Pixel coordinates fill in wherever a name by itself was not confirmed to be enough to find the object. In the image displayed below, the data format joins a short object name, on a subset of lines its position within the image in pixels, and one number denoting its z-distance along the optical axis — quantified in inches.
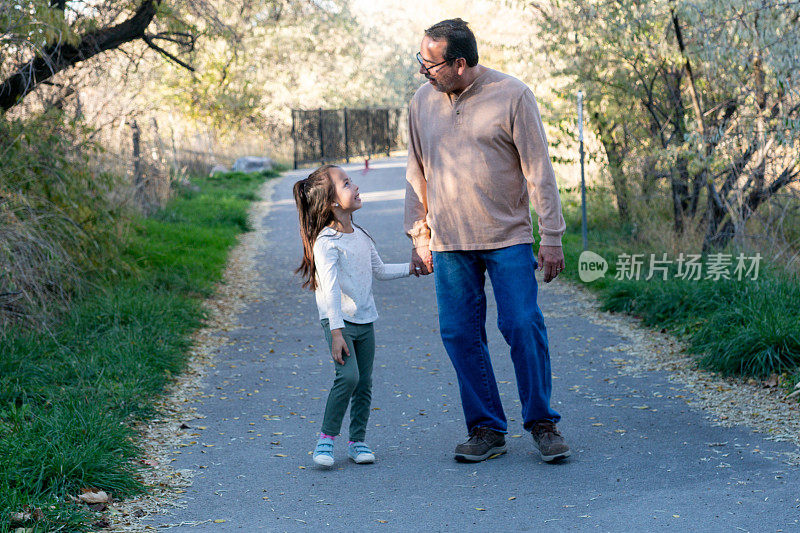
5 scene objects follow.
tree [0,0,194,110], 267.0
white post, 391.7
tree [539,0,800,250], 306.0
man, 161.8
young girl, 171.0
